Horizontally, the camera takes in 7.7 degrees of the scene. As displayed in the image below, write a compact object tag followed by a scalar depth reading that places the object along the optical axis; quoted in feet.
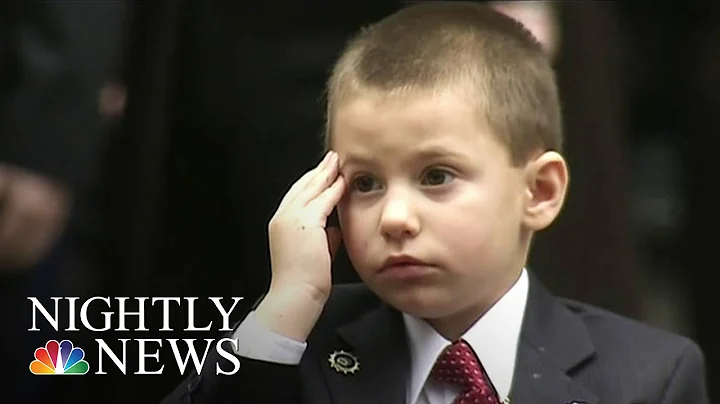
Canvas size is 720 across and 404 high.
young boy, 11.81
